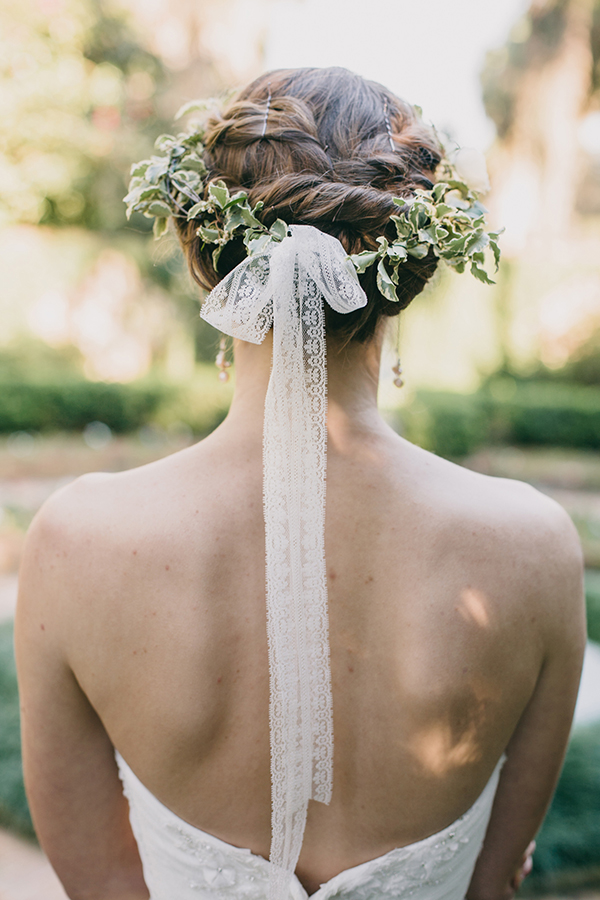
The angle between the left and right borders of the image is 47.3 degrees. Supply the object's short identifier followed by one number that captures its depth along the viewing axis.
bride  1.16
